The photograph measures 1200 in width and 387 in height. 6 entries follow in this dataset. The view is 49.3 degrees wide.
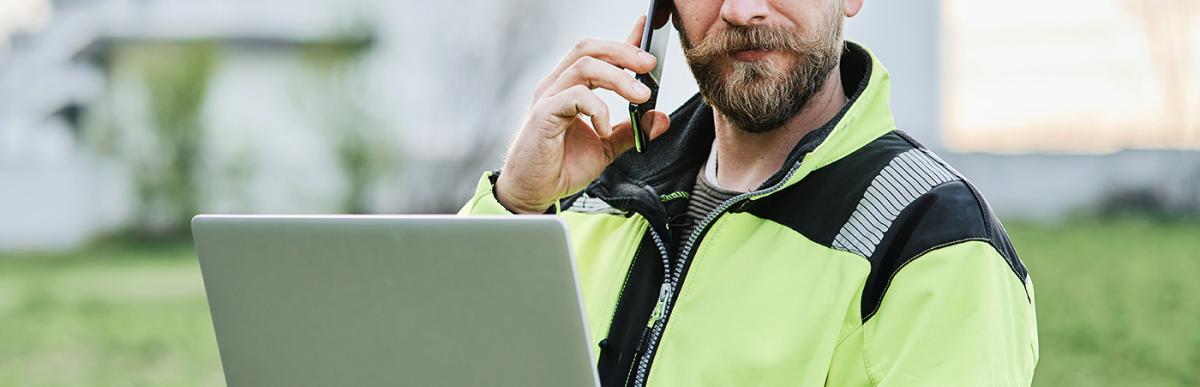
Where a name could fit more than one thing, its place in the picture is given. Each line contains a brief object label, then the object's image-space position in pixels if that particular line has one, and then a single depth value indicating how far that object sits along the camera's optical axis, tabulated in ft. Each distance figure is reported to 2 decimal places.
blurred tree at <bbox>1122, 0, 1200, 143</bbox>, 36.50
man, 3.65
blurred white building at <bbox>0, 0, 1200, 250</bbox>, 37.11
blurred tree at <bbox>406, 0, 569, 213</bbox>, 36.88
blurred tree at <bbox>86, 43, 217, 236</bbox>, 37.52
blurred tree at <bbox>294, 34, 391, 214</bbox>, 37.73
